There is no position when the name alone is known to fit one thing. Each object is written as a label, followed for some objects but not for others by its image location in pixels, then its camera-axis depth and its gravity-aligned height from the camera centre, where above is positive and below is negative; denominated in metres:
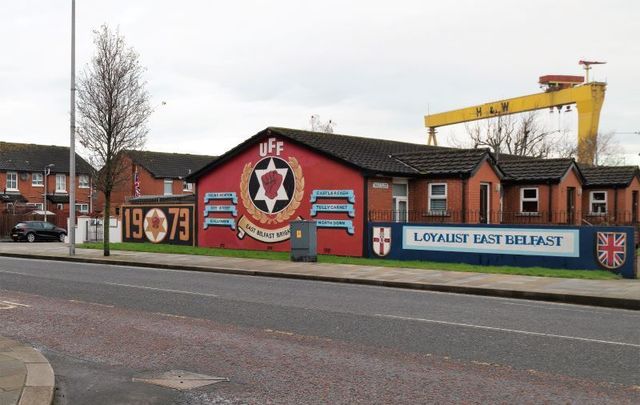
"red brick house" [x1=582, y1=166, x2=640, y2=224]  31.39 +1.04
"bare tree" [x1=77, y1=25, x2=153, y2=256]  23.81 +3.90
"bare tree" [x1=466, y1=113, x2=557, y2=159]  60.62 +7.44
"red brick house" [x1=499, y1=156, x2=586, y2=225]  27.62 +1.00
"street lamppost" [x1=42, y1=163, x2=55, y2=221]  58.44 +3.48
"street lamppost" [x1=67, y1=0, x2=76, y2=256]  23.95 +3.17
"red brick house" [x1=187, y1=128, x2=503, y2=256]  23.36 +0.98
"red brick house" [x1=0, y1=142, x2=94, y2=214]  58.50 +3.22
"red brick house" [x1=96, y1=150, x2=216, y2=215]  60.69 +3.78
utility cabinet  20.89 -0.98
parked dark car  38.59 -1.25
